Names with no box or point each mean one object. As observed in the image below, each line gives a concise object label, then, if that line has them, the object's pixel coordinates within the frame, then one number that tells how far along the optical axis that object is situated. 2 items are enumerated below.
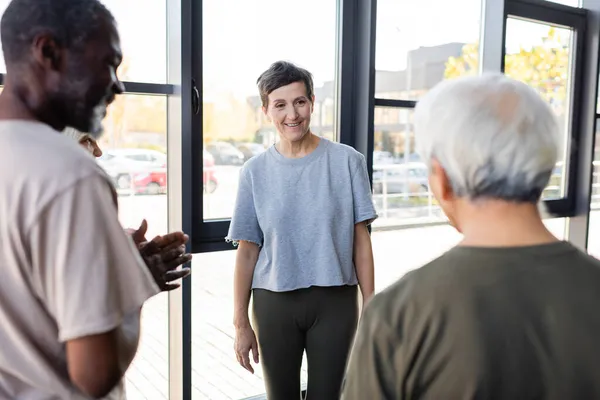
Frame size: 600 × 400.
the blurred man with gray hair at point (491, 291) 0.79
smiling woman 1.85
